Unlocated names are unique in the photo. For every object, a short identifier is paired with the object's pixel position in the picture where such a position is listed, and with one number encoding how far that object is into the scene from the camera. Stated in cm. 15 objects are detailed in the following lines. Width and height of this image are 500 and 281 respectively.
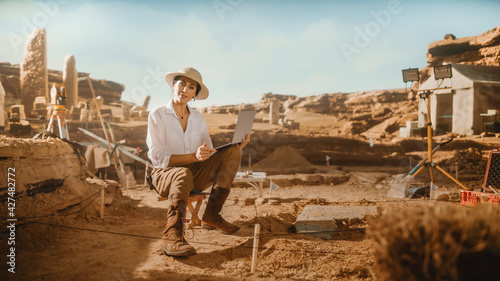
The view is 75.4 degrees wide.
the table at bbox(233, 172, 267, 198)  499
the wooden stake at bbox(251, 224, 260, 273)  219
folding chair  296
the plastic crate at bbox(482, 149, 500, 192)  353
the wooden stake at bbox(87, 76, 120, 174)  706
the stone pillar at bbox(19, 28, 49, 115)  873
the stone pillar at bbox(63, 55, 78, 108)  1234
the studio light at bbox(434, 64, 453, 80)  477
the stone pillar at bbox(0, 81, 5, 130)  538
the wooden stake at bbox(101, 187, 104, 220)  366
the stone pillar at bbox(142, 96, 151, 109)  1953
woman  267
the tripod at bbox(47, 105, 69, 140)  496
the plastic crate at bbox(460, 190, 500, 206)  320
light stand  476
